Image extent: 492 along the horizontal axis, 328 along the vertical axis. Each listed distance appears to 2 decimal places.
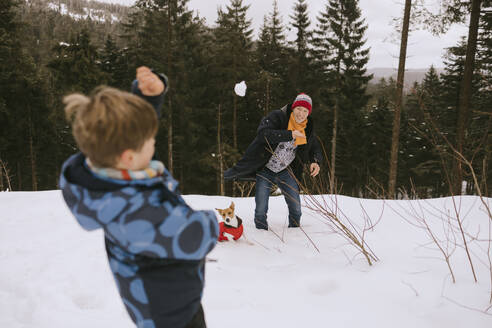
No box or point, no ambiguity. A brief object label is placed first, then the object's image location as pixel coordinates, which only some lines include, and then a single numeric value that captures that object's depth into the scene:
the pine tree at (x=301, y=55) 19.28
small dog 3.04
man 3.44
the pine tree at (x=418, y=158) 23.40
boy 0.91
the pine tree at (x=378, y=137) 23.14
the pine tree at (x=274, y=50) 19.34
